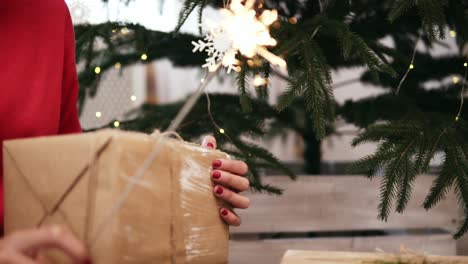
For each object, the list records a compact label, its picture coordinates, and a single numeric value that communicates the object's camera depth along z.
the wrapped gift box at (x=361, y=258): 0.79
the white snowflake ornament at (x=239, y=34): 0.77
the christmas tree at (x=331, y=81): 1.04
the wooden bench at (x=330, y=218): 1.56
